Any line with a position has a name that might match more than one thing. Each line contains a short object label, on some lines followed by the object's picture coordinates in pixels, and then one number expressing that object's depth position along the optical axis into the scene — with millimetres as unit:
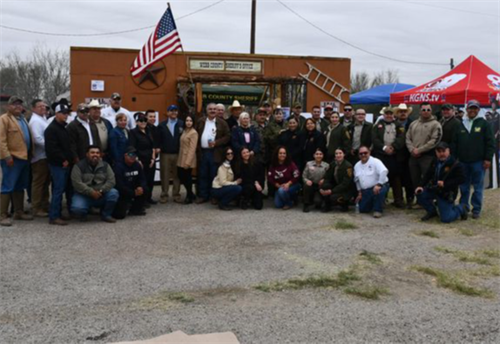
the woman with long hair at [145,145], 8711
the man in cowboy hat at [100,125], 8281
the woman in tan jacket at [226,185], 8859
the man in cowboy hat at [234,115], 9807
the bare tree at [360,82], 54031
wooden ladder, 12633
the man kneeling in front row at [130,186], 8023
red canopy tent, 11742
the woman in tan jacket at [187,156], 9242
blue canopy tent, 20812
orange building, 11617
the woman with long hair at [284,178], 9008
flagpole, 11670
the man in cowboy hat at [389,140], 8938
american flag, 10203
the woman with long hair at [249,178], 8922
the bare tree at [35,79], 34000
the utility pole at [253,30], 21500
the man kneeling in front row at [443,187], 7844
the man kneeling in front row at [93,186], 7578
